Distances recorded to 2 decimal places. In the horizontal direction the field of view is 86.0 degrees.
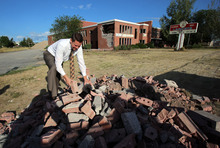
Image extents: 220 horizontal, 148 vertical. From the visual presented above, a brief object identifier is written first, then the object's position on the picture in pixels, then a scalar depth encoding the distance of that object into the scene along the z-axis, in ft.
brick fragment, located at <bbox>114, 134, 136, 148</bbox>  4.90
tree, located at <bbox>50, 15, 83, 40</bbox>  86.38
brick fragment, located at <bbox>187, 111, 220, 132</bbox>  6.78
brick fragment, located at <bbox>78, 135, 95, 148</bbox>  5.02
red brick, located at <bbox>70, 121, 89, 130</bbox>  6.17
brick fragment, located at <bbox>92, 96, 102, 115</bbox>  7.16
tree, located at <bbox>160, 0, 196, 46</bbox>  99.91
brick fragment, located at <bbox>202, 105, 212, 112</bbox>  9.35
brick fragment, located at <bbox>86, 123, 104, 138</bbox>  5.60
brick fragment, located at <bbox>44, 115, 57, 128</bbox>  6.81
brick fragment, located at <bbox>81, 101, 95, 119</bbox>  6.79
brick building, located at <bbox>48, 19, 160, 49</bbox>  83.35
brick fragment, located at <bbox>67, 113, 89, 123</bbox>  6.61
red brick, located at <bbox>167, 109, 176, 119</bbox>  7.17
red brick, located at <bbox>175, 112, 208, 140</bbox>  6.36
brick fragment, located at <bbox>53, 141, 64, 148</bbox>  5.37
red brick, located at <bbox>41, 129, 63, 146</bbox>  5.32
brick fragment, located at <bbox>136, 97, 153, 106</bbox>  8.15
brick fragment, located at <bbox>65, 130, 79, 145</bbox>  5.59
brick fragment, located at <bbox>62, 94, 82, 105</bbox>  7.86
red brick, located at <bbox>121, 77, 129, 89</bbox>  12.34
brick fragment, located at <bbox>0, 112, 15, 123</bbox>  9.51
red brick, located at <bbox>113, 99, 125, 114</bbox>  7.00
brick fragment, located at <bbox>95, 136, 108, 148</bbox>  5.03
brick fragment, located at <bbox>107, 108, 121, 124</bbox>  6.66
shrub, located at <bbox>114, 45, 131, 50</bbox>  74.02
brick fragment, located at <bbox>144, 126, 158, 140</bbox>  5.59
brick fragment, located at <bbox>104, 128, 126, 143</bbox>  5.52
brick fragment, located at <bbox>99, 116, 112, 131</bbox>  5.96
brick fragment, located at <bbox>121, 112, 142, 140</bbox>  5.77
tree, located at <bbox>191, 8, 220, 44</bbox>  89.67
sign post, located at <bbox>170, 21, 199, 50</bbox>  62.25
